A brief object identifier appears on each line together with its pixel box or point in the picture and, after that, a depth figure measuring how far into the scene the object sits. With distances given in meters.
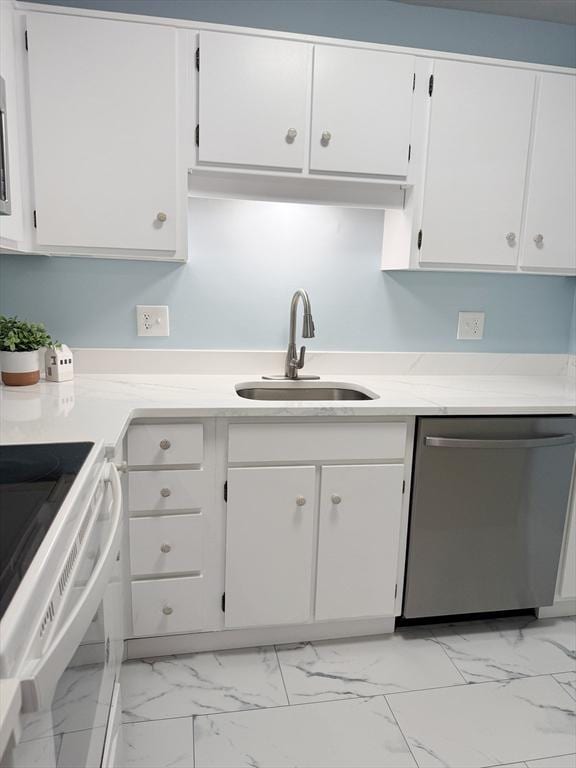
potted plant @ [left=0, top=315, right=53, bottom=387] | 1.76
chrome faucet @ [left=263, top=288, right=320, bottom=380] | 2.06
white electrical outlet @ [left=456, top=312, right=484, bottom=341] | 2.38
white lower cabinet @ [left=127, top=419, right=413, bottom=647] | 1.71
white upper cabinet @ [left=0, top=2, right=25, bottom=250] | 1.55
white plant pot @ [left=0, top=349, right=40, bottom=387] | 1.76
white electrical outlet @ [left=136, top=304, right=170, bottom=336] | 2.11
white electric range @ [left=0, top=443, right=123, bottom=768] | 0.55
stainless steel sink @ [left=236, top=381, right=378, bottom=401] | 2.12
